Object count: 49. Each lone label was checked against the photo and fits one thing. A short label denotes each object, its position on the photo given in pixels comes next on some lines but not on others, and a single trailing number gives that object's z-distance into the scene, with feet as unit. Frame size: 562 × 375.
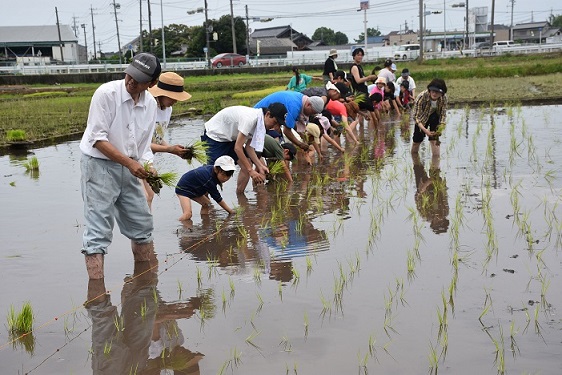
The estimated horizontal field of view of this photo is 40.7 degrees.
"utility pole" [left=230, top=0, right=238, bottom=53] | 167.53
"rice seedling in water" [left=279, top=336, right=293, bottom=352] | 12.23
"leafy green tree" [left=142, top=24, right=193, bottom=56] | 213.66
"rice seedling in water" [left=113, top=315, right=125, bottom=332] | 13.40
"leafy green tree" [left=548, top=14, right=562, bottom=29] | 400.47
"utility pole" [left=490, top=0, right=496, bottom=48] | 165.85
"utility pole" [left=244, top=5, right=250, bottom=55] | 180.28
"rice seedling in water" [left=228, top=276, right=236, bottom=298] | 15.14
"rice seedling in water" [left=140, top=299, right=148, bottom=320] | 14.05
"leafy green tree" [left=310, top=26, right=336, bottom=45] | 345.10
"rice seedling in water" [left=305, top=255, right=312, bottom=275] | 16.55
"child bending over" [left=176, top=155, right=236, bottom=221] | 21.53
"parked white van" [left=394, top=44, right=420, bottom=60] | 163.43
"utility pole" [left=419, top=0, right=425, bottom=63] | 131.54
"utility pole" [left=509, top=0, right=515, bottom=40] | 291.38
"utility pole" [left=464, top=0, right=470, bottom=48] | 213.66
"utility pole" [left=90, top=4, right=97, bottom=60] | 261.03
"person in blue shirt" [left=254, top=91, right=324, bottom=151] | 27.27
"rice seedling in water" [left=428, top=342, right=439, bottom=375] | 11.32
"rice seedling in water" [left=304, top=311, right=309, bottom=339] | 12.84
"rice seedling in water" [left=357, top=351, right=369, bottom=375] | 11.43
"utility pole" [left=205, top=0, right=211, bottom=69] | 150.22
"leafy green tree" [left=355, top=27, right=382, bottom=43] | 407.97
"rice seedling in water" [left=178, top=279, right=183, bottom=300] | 15.26
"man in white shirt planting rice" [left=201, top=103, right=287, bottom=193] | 23.16
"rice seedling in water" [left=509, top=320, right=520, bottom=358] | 11.92
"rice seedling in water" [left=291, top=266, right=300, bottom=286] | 15.79
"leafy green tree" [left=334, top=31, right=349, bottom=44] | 366.43
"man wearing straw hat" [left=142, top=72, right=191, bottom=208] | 19.92
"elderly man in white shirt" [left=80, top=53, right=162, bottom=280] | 15.12
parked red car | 156.76
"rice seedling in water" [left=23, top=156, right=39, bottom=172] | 33.81
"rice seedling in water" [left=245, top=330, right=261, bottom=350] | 12.48
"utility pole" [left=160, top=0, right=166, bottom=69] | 152.33
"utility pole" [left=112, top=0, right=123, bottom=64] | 207.56
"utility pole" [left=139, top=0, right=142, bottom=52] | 169.70
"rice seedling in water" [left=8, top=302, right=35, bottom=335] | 13.12
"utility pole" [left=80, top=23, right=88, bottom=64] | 254.06
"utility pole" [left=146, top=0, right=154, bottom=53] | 160.93
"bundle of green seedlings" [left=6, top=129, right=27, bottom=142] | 42.22
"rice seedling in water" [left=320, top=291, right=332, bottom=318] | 13.88
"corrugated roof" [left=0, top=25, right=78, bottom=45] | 206.49
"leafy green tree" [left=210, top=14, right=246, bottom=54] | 187.62
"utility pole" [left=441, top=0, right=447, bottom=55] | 255.50
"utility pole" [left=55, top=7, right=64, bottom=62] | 204.44
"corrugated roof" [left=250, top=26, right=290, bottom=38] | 237.04
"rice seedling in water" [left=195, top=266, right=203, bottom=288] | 15.97
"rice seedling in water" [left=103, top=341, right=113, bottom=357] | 12.22
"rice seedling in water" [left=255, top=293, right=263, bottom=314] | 14.14
